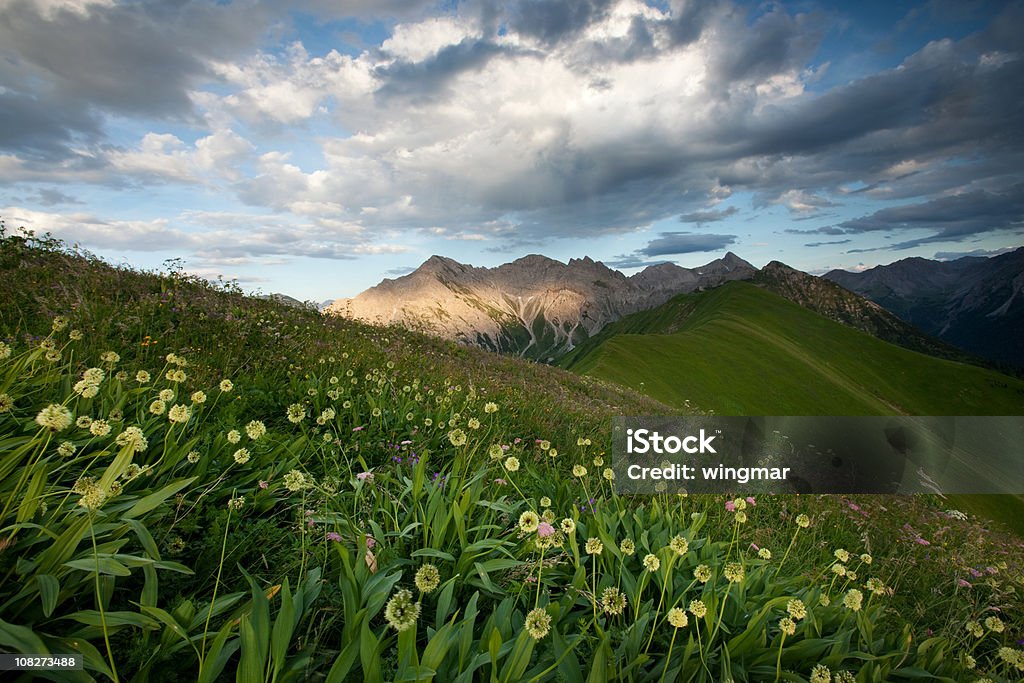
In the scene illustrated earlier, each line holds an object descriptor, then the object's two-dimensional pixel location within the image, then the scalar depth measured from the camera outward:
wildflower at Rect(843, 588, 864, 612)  2.76
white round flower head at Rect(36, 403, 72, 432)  2.45
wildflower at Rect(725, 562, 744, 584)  2.62
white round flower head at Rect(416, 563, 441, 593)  2.20
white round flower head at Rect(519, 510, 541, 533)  2.70
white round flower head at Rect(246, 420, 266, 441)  3.13
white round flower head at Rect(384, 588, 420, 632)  1.92
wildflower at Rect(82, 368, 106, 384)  3.26
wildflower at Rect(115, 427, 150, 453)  2.67
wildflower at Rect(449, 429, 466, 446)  3.85
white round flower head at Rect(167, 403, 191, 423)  3.04
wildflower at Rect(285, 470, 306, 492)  2.79
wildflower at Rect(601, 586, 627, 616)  2.49
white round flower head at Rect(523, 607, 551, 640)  2.13
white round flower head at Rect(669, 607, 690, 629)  2.31
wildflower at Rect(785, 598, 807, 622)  2.70
